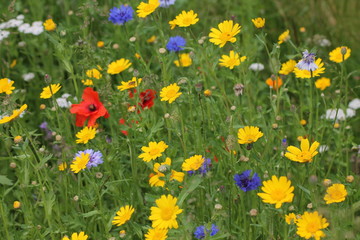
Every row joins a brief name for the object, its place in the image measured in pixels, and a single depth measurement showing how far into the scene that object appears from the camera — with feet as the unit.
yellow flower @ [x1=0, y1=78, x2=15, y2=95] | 15.03
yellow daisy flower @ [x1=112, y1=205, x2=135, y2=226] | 12.54
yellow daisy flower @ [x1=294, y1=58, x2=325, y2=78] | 13.47
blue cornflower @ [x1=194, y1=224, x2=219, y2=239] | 11.64
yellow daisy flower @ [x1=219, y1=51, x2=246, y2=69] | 14.78
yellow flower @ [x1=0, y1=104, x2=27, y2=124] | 13.11
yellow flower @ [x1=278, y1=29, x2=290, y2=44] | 15.68
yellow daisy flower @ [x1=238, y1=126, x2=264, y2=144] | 12.56
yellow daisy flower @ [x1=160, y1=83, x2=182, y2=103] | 13.56
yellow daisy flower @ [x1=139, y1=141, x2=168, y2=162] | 12.91
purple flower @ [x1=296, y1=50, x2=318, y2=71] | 12.86
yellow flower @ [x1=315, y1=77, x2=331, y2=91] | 17.39
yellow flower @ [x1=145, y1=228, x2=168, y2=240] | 11.24
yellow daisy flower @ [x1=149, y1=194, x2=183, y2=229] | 10.55
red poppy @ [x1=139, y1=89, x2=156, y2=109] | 15.78
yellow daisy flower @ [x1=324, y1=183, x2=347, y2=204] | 11.13
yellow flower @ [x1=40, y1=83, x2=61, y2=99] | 15.09
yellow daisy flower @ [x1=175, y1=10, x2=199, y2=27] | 14.61
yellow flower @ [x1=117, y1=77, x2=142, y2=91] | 14.89
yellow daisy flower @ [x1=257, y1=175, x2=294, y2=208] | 10.55
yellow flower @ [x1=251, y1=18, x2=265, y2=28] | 14.01
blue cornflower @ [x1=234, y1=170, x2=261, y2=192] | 11.89
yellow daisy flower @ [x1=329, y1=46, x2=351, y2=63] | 14.99
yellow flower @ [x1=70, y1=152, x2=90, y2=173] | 13.15
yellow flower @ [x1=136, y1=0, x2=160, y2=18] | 15.16
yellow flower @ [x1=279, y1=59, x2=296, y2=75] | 15.51
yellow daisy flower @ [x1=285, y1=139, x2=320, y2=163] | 11.53
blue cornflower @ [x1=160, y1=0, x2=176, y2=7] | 17.15
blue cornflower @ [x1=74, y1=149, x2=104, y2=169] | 13.29
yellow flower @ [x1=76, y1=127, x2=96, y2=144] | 14.17
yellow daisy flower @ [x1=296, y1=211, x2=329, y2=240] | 10.09
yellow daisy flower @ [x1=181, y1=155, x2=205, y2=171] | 11.98
